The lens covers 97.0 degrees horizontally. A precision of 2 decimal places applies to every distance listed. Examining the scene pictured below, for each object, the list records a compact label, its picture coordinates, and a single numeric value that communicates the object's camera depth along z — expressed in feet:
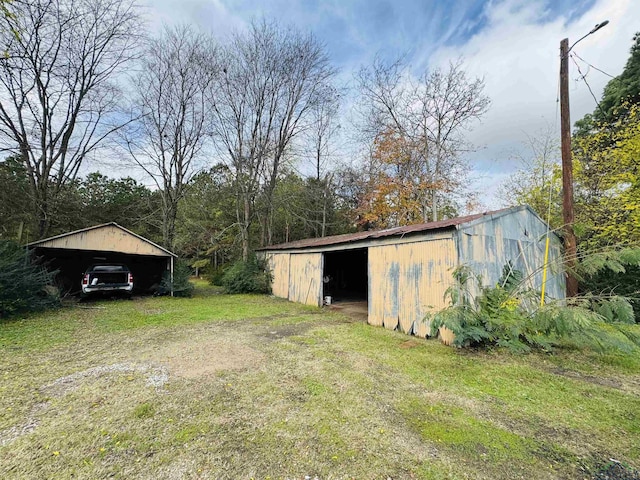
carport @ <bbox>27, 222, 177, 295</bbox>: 31.12
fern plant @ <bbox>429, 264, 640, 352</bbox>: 13.94
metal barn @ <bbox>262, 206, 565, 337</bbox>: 18.83
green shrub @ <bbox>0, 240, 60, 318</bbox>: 22.53
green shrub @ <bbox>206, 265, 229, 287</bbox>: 56.00
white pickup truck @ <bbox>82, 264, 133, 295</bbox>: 31.60
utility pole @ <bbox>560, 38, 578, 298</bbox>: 21.59
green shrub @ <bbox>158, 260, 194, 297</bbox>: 39.04
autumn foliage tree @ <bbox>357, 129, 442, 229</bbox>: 54.19
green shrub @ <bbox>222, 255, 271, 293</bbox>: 43.62
